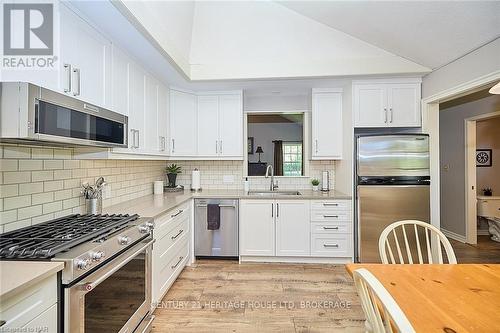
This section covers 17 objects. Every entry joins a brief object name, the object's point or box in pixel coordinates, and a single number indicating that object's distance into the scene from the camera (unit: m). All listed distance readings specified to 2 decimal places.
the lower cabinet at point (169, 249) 2.24
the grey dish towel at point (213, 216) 3.32
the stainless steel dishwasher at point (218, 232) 3.36
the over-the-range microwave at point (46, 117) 1.16
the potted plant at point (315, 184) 3.77
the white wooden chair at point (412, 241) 3.05
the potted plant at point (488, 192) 4.78
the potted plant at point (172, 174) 3.83
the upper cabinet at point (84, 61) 1.58
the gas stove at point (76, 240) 1.18
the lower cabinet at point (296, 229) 3.26
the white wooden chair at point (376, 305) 0.69
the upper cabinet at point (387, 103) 3.20
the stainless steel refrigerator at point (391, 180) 2.99
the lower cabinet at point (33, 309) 0.92
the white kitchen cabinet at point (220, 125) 3.69
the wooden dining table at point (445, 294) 0.90
